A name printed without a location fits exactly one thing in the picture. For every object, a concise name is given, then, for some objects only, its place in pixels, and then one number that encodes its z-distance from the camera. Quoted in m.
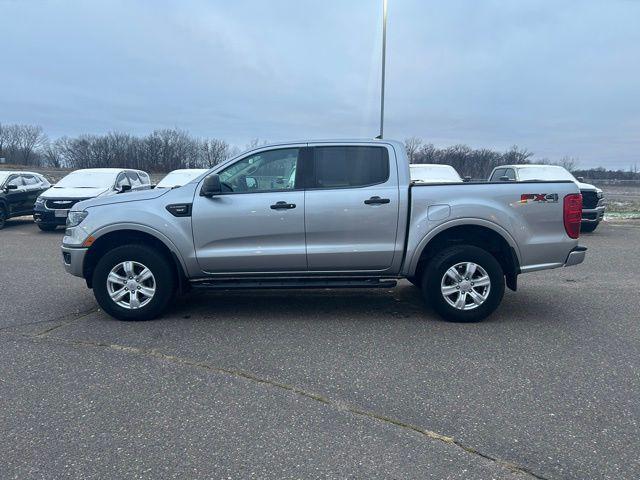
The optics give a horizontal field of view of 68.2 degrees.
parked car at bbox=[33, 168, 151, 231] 12.36
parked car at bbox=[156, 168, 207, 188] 13.62
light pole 16.33
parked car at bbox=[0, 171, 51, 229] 13.77
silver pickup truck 5.09
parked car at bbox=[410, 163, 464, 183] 12.79
